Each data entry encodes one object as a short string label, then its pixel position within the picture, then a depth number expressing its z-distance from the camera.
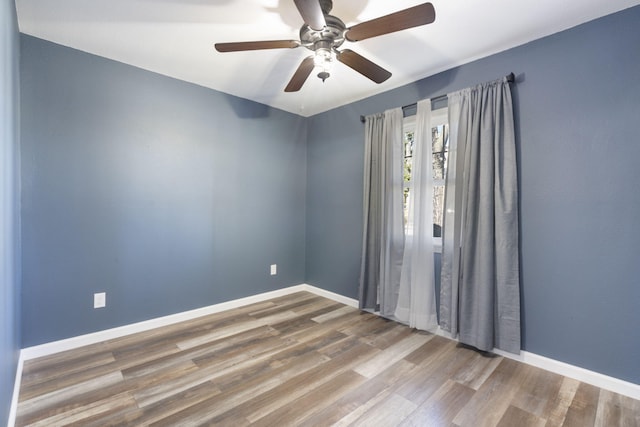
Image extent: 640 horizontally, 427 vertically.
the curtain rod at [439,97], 2.16
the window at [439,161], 2.62
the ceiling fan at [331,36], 1.38
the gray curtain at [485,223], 2.13
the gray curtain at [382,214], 2.87
